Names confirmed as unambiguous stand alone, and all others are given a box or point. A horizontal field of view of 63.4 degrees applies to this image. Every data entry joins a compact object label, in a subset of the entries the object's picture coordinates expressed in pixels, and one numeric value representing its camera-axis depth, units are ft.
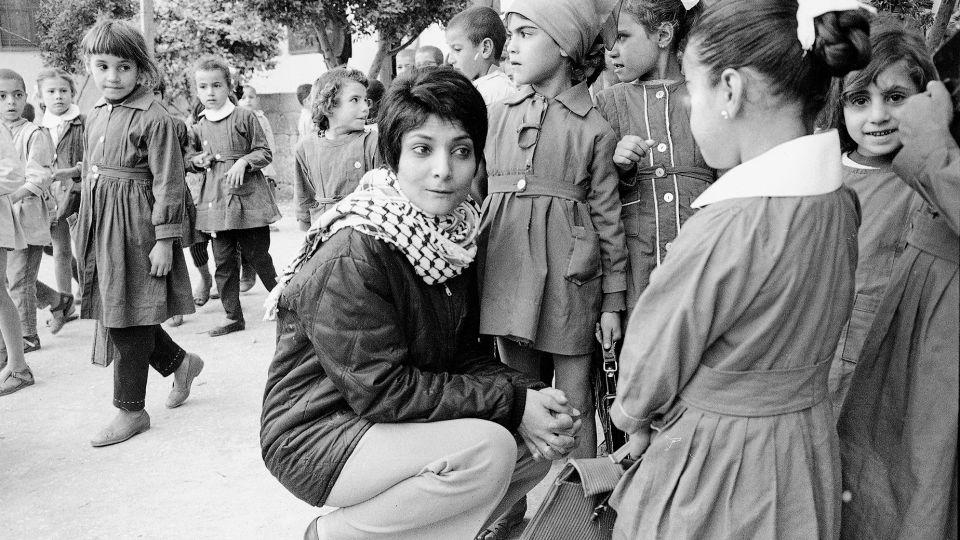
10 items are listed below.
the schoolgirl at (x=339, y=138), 14.37
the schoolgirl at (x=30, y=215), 17.02
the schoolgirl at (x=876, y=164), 7.46
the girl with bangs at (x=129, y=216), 11.96
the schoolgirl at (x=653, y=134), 8.68
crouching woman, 6.59
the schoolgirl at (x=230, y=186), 18.21
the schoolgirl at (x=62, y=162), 17.99
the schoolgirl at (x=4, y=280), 13.21
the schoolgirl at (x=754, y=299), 4.84
